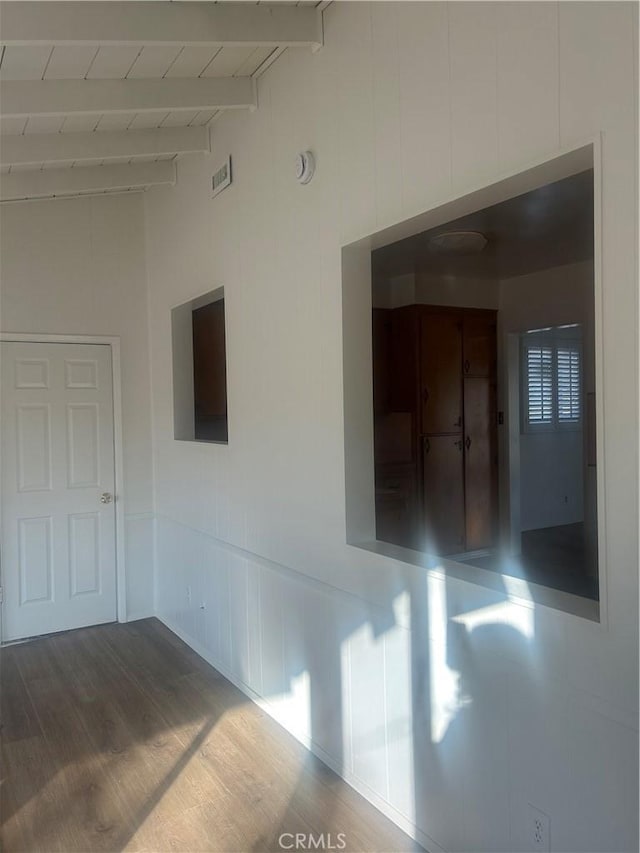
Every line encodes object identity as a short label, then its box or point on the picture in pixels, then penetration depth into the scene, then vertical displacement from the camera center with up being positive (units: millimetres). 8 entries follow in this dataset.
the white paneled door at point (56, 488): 4352 -561
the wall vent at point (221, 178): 3504 +1316
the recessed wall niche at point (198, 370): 4242 +269
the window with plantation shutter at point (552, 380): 7266 +268
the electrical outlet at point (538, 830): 1780 -1234
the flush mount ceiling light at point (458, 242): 3879 +1036
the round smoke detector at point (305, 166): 2730 +1053
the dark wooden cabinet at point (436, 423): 5184 -159
